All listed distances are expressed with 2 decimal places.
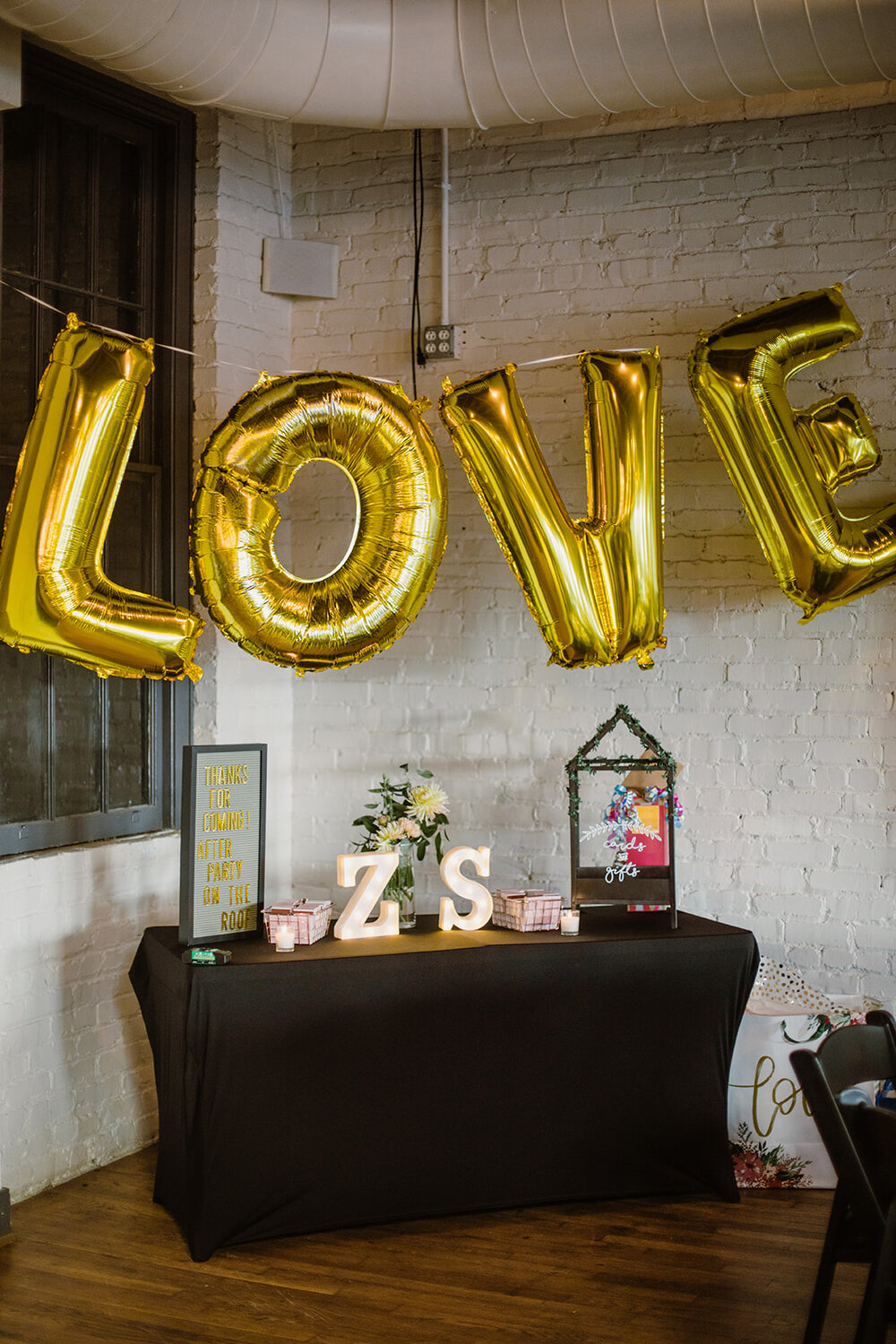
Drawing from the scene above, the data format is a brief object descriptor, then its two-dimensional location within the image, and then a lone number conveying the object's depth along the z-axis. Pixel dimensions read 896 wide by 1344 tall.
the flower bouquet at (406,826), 3.05
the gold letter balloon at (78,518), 2.53
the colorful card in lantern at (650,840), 3.08
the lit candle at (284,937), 2.81
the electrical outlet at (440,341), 3.58
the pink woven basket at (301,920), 2.84
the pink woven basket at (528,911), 3.00
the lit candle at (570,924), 2.96
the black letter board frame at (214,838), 2.81
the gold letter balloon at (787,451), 2.83
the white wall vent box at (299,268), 3.64
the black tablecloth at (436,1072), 2.67
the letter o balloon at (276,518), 2.79
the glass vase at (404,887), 3.04
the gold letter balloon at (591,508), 2.82
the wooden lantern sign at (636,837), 3.07
